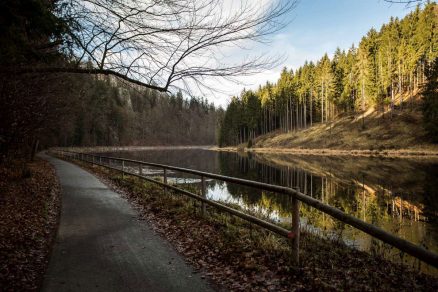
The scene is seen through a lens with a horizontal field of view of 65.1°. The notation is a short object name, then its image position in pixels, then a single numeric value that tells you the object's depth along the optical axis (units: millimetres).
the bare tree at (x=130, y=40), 5984
